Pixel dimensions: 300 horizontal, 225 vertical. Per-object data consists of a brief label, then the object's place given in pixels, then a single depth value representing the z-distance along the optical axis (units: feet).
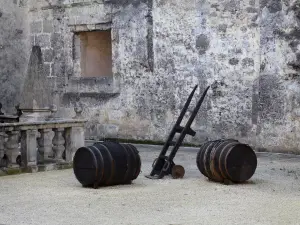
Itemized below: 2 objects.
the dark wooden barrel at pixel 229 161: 35.54
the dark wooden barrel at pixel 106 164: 34.32
